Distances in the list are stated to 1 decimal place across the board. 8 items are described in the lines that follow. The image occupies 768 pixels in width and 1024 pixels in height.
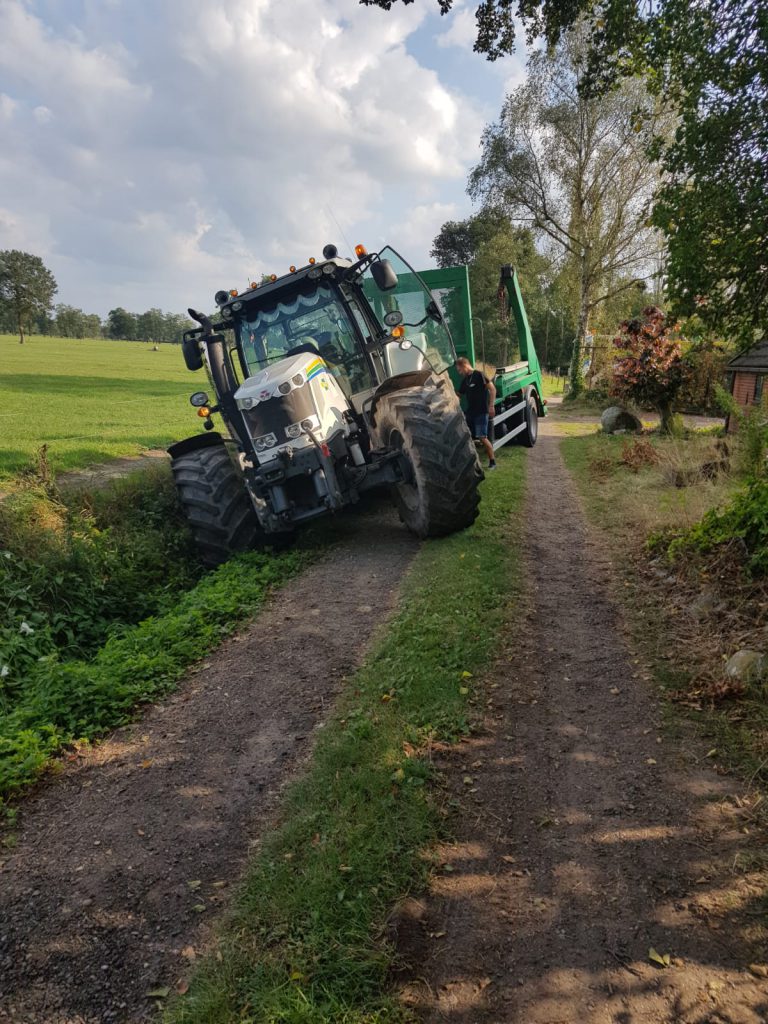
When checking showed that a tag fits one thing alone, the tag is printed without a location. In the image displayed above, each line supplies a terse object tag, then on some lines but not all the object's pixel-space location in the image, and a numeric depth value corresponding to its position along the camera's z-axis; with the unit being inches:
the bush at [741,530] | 198.7
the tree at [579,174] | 967.6
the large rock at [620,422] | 601.6
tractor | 267.1
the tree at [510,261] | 1193.2
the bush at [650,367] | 544.1
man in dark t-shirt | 402.9
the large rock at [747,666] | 154.8
